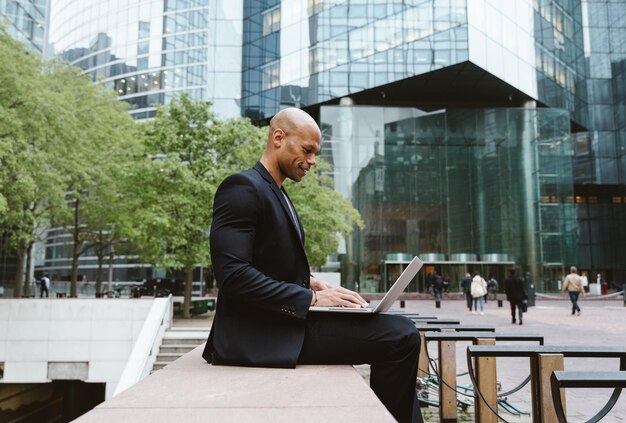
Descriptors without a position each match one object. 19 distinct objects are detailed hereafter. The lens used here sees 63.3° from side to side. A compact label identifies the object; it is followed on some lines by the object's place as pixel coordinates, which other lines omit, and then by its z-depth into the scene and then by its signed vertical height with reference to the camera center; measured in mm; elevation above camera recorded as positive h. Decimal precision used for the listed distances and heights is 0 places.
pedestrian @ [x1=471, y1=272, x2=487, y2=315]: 20625 -1209
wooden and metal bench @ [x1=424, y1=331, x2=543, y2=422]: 4766 -1128
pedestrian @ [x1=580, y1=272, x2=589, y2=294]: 35650 -2016
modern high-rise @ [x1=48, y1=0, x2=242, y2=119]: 43844 +18942
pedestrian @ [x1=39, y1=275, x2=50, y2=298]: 31550 -1564
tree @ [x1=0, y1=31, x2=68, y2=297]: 16397 +4191
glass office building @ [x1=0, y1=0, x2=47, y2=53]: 37772 +19024
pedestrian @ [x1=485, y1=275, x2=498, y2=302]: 32531 -1765
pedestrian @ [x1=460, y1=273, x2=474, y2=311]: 23414 -1387
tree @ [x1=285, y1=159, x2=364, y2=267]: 23133 +2266
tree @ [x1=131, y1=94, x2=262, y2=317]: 20250 +3440
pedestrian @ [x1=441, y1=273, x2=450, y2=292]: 36325 -1562
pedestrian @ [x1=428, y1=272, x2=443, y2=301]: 28438 -1535
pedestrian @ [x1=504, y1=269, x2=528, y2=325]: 16906 -1105
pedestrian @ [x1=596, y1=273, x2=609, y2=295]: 39438 -2170
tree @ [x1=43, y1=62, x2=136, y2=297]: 19359 +4964
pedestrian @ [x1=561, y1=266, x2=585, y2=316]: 20297 -1101
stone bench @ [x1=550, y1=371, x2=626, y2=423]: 2035 -485
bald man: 2363 -270
